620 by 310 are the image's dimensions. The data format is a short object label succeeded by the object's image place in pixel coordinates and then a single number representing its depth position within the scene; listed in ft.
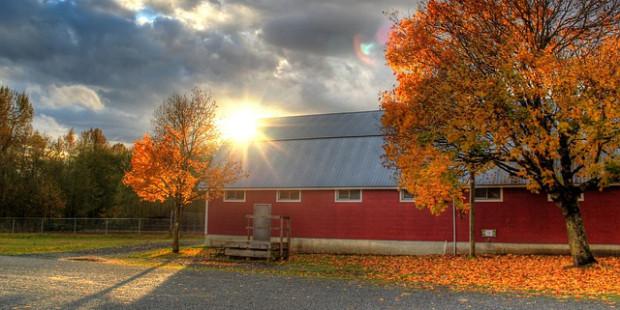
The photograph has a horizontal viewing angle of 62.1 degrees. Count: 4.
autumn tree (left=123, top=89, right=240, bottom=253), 75.72
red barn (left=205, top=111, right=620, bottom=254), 71.41
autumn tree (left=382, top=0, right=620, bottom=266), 47.09
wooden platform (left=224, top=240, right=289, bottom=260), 69.77
